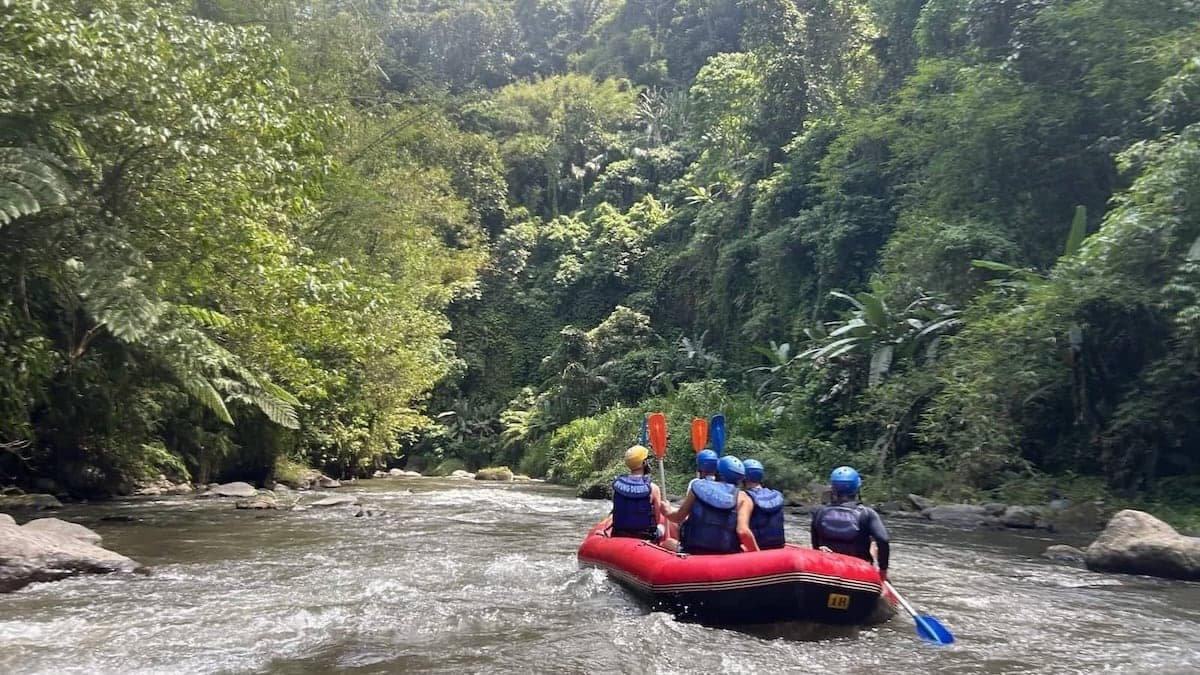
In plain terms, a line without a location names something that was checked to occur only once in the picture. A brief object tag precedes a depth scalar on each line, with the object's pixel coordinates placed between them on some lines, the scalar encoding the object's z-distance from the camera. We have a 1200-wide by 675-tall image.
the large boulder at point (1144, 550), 7.57
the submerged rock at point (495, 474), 23.19
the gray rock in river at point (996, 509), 11.37
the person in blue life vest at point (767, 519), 6.53
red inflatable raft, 5.42
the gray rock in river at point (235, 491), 13.66
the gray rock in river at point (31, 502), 10.27
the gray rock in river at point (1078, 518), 10.66
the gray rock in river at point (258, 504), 12.11
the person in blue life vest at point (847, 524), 6.22
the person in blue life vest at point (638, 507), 7.23
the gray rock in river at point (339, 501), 13.12
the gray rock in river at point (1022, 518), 11.00
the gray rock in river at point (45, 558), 6.41
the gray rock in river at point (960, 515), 11.25
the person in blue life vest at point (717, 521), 6.29
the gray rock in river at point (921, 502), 12.23
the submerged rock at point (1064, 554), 8.52
